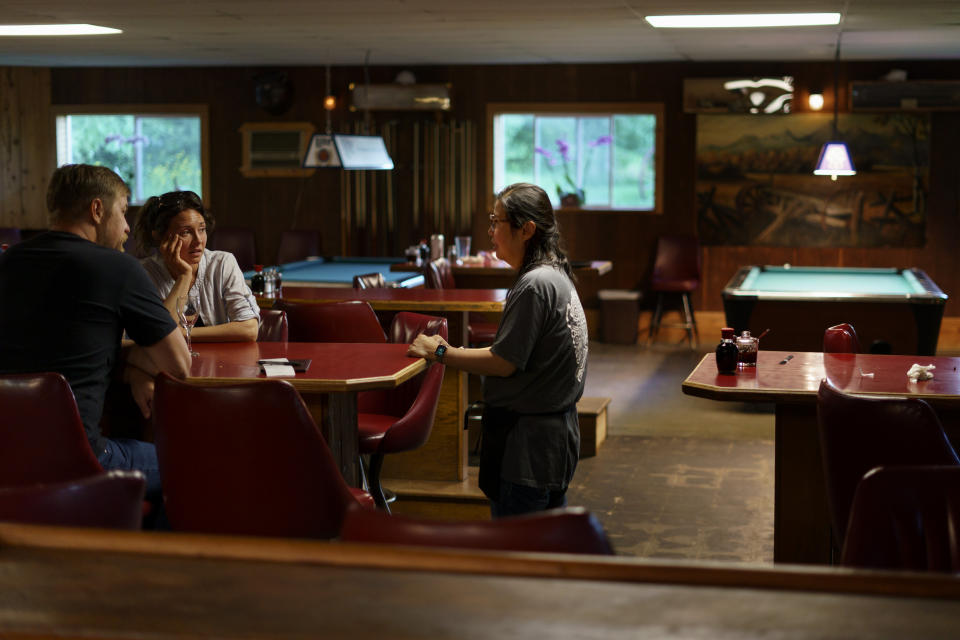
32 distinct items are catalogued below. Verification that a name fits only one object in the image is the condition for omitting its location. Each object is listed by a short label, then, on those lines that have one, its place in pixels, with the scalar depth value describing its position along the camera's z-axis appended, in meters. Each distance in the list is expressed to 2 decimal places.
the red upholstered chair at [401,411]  3.81
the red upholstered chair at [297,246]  10.95
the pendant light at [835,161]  7.77
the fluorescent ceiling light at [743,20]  6.98
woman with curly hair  3.97
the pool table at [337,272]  7.56
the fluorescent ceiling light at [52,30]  7.90
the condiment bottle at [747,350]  3.74
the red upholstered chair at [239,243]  11.16
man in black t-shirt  2.86
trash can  10.06
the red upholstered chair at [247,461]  2.65
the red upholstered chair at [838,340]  4.10
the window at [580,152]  10.62
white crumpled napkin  3.44
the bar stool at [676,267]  10.12
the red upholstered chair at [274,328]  4.31
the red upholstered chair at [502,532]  1.56
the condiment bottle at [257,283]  5.86
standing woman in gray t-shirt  2.93
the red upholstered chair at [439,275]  7.09
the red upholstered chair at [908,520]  1.87
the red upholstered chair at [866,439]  2.69
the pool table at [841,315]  6.71
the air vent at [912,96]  9.58
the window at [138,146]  11.51
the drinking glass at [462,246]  8.81
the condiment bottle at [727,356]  3.60
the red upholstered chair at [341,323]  4.55
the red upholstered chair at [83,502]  1.74
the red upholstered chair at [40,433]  2.61
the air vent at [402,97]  10.44
